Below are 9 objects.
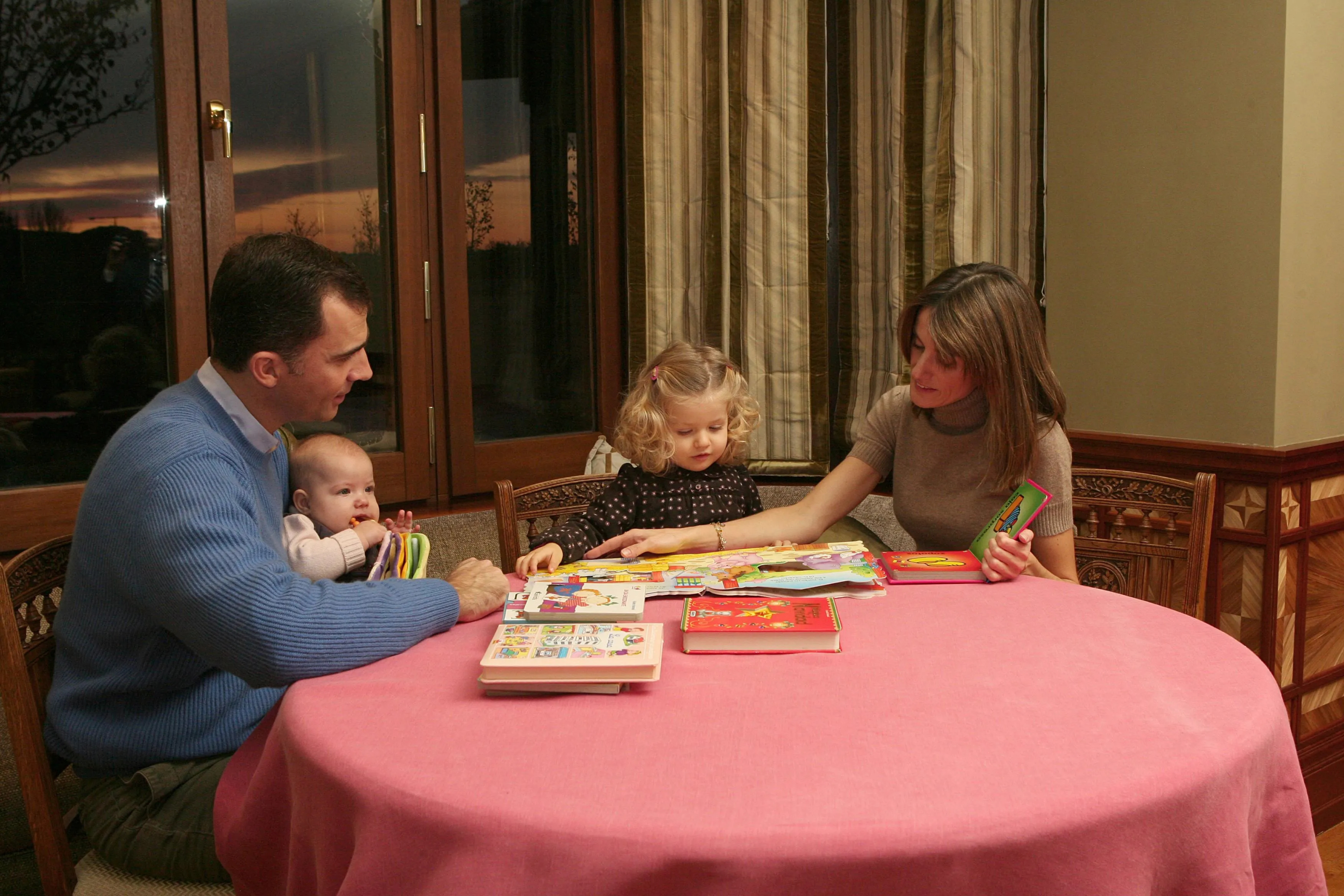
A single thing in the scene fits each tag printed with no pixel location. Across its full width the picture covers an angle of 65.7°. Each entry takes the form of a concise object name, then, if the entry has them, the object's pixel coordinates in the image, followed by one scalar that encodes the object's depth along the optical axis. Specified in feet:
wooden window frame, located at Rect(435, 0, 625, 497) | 9.57
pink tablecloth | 2.90
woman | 6.77
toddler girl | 7.79
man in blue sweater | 4.41
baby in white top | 6.79
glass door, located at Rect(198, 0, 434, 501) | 8.37
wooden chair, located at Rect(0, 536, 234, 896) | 4.69
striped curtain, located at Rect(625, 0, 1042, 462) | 9.56
